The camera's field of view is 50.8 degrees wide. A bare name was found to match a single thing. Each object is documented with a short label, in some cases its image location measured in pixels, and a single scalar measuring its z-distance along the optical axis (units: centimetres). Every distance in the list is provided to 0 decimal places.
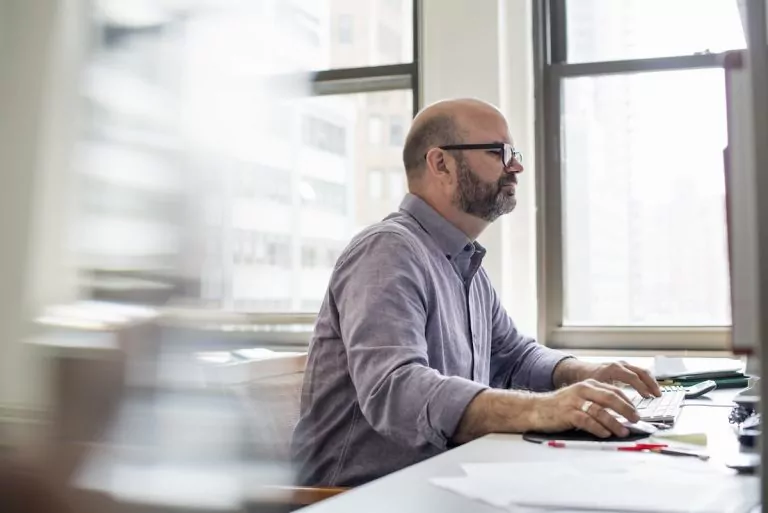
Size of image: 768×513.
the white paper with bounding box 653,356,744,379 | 181
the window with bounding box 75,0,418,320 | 111
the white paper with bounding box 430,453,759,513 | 68
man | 117
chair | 118
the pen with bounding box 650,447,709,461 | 92
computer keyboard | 118
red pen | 97
